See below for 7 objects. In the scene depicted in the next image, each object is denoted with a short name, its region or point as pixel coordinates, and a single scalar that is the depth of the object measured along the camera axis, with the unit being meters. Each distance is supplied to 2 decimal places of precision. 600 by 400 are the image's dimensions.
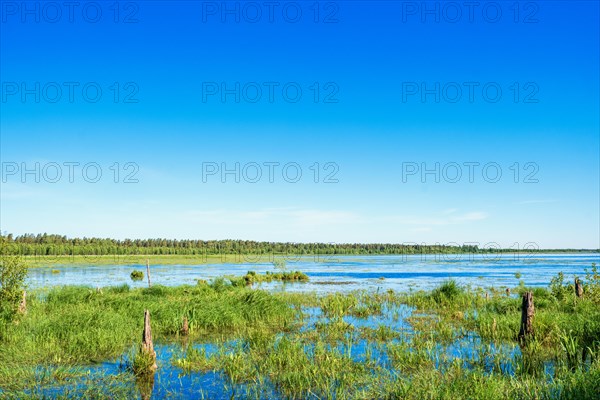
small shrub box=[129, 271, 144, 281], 57.78
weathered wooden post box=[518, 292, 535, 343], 17.89
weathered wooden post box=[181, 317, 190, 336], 20.80
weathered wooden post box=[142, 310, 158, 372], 14.53
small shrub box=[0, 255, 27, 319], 19.17
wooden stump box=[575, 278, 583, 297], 25.88
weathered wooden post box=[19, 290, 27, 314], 21.46
